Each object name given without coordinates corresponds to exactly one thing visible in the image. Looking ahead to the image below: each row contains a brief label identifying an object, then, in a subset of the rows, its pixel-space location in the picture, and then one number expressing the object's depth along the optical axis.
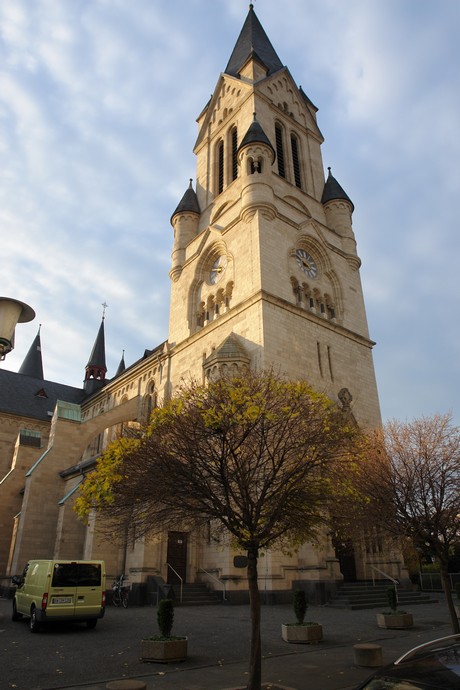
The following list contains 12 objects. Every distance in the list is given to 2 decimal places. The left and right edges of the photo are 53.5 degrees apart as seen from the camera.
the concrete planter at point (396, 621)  12.18
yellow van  11.88
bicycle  18.22
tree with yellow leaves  7.83
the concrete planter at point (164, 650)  8.19
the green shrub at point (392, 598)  12.77
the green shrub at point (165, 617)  8.70
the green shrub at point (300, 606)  10.55
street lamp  6.31
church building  20.66
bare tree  11.60
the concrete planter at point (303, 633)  9.99
